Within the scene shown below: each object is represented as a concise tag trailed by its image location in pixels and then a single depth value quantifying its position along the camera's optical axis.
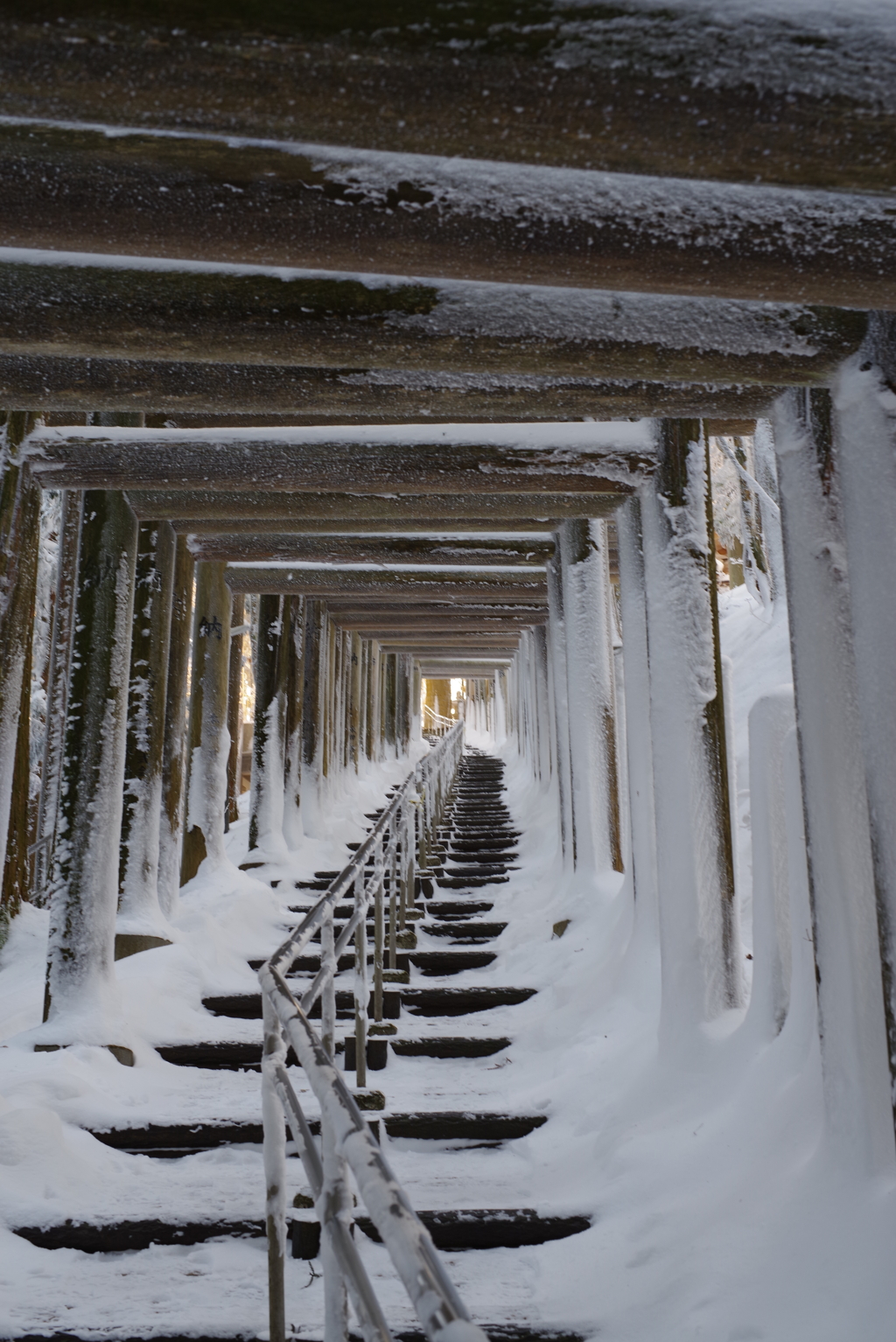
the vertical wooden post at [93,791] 5.33
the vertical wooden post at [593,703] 7.52
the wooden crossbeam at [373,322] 3.01
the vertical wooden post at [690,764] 4.35
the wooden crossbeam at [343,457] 4.93
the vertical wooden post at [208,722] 8.84
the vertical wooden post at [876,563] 2.78
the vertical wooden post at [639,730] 5.45
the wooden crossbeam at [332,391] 3.64
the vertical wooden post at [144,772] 6.45
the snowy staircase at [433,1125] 3.61
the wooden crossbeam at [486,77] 1.68
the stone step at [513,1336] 2.97
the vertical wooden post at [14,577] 5.02
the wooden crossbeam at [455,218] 2.31
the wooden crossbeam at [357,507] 6.07
